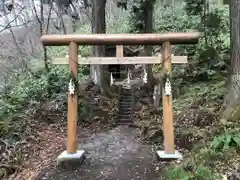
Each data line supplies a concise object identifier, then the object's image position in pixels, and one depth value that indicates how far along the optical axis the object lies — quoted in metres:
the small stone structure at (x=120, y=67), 10.71
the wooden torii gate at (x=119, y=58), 4.09
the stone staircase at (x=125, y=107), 6.43
